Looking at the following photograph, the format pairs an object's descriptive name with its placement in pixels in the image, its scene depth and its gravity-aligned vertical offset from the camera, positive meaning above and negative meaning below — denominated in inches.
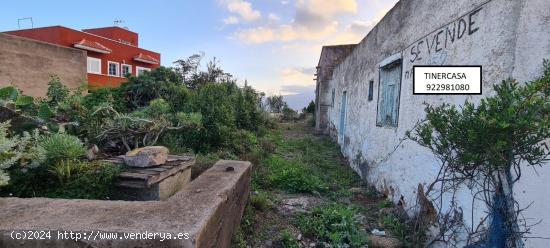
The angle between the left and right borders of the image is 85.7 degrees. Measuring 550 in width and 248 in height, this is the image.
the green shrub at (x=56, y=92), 275.9 +16.0
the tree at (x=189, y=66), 769.6 +117.8
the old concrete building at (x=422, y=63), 77.9 +18.1
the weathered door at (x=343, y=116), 346.9 -3.2
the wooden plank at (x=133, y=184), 111.6 -28.4
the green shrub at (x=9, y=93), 178.5 +9.3
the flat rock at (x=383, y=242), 122.7 -53.7
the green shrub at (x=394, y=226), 131.3 -52.2
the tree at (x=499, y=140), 62.4 -5.8
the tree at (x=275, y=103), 985.1 +31.7
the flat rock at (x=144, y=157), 123.9 -19.9
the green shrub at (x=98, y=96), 312.5 +15.2
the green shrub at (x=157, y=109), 218.3 +1.2
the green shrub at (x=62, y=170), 109.9 -22.8
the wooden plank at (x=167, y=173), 112.4 -26.1
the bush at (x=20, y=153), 95.2 -16.2
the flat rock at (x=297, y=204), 160.9 -53.0
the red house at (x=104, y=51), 668.1 +154.0
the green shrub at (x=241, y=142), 283.9 -31.1
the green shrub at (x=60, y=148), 110.2 -14.8
